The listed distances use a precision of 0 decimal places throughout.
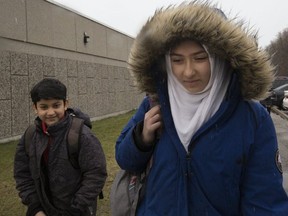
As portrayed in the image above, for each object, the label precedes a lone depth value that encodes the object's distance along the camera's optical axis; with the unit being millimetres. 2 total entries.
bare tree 84250
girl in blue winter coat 1644
